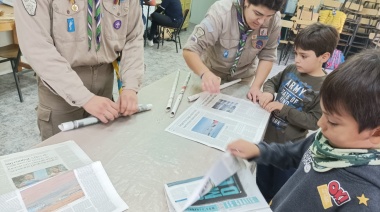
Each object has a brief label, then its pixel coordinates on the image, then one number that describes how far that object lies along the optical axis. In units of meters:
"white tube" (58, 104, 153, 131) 1.00
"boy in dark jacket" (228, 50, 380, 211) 0.66
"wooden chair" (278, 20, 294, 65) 5.17
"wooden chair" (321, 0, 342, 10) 5.84
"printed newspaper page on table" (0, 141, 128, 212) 0.72
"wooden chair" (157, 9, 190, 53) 5.01
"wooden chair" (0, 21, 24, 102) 2.52
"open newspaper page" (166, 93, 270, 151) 1.10
